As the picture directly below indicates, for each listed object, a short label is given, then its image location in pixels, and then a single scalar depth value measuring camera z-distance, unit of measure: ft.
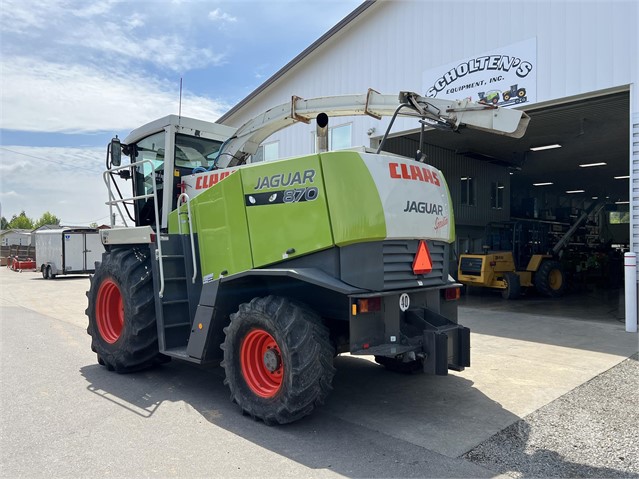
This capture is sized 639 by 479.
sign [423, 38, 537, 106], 33.30
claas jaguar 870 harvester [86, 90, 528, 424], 13.93
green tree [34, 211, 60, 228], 285.88
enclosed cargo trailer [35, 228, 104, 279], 74.74
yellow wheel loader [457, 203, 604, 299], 47.37
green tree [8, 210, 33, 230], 287.57
